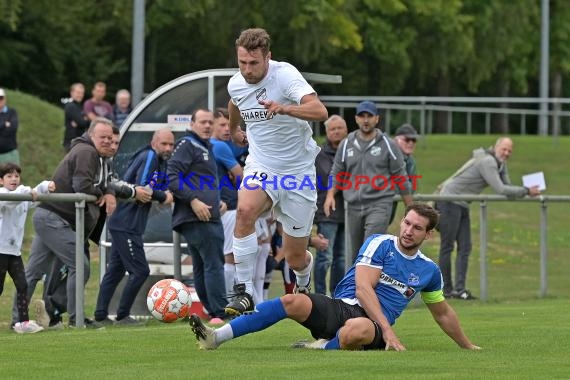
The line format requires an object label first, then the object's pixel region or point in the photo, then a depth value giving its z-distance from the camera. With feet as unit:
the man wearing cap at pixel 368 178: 54.34
